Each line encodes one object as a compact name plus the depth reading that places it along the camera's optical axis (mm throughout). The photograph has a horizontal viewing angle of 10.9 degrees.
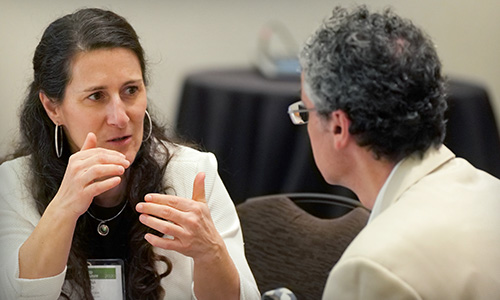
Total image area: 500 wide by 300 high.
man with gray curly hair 3540
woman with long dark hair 3786
